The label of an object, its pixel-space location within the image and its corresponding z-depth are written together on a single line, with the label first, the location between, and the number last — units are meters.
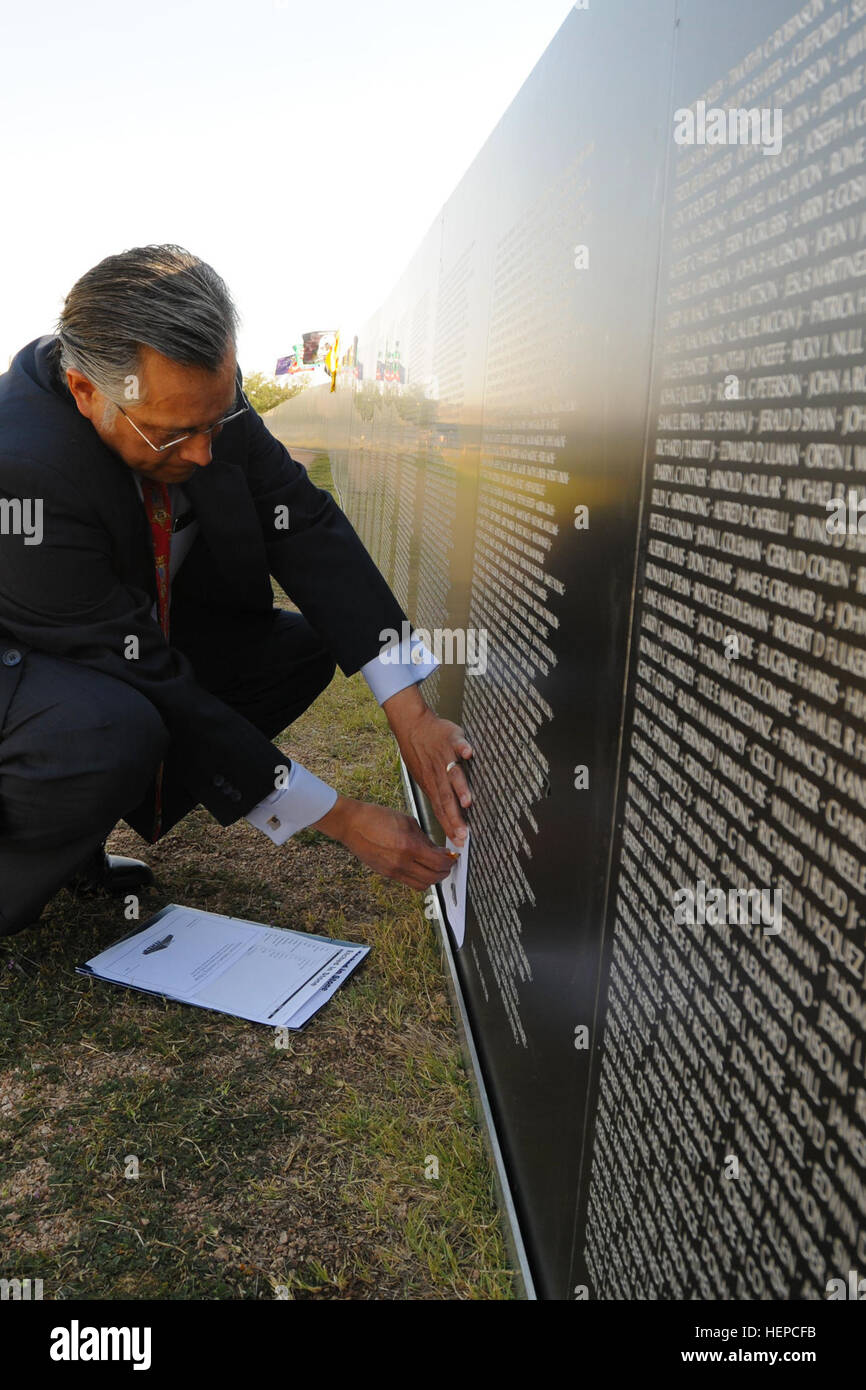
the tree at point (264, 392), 49.53
